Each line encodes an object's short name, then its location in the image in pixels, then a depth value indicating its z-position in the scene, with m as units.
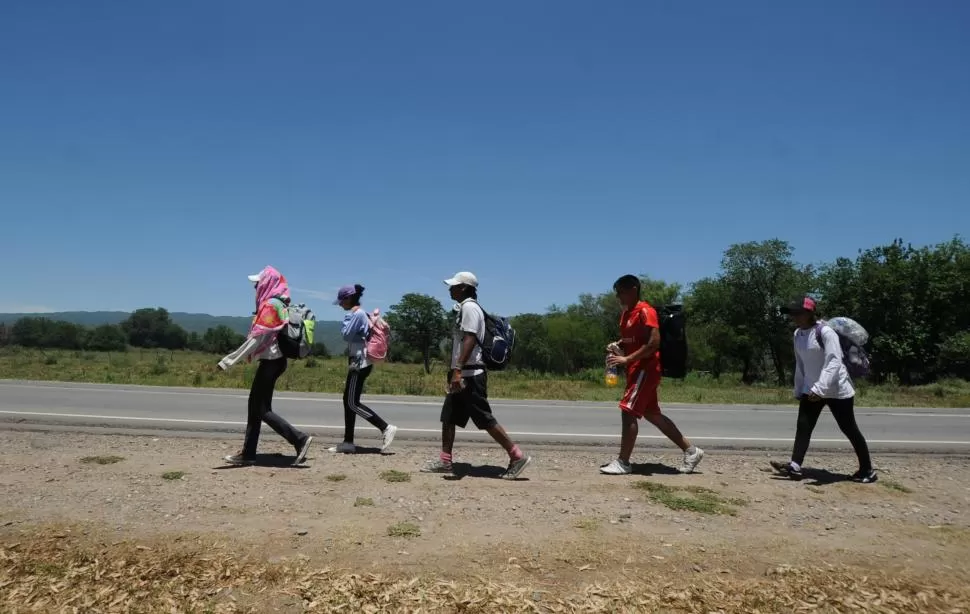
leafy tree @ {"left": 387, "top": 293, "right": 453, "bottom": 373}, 62.06
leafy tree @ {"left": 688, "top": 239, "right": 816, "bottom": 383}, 38.44
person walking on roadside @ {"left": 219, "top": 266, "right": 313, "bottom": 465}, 6.27
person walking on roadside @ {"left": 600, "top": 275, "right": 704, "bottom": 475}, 6.06
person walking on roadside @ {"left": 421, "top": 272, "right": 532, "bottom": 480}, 5.84
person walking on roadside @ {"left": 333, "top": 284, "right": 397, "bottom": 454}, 7.19
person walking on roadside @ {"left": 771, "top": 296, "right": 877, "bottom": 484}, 6.00
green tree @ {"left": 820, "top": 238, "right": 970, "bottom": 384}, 32.84
